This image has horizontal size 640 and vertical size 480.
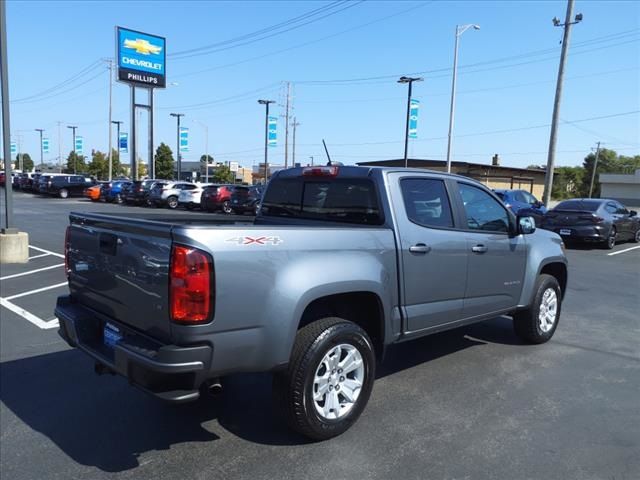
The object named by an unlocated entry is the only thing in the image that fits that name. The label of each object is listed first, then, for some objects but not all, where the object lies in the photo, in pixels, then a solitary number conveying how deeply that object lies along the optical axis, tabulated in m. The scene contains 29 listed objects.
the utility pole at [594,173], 81.30
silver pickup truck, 2.89
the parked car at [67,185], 38.72
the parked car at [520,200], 19.55
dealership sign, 41.88
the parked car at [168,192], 31.84
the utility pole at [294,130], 65.03
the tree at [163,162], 83.00
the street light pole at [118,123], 70.25
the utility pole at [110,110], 56.28
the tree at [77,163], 94.31
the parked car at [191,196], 30.95
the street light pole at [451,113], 32.78
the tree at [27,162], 134.00
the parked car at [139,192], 33.25
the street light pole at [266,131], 45.78
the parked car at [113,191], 36.21
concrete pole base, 10.47
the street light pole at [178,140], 52.84
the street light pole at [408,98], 32.00
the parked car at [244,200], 27.05
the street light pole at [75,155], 83.76
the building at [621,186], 72.75
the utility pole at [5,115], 10.26
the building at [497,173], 51.41
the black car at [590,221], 14.88
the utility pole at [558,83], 22.39
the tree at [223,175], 89.56
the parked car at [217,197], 29.00
